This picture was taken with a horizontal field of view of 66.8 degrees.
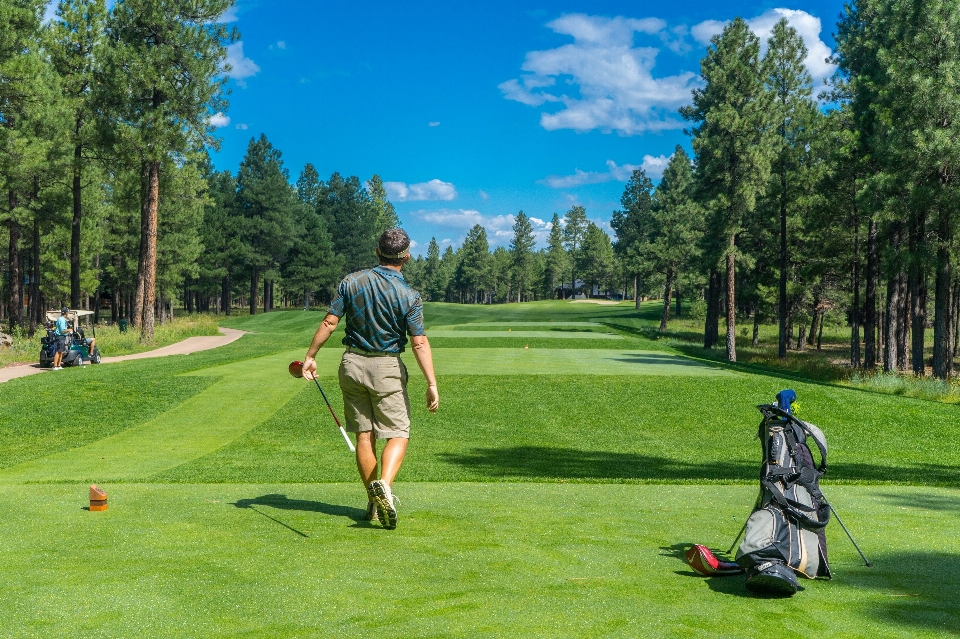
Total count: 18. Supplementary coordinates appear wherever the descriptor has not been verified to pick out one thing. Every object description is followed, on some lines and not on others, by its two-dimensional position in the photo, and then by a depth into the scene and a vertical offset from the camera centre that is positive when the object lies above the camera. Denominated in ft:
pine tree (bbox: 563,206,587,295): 541.34 +62.21
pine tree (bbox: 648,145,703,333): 208.02 +22.07
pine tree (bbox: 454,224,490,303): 453.17 +29.39
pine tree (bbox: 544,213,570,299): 479.00 +32.42
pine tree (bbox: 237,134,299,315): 259.80 +34.15
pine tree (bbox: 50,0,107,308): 118.21 +39.04
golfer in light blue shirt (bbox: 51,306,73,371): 76.31 -4.38
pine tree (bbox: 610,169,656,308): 351.67 +49.05
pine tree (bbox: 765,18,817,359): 132.87 +38.26
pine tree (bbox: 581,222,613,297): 416.26 +29.80
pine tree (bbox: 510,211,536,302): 464.24 +36.96
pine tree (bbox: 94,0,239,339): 107.45 +31.95
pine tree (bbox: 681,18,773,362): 128.67 +31.92
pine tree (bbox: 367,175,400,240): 415.85 +59.38
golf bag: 15.03 -4.45
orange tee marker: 21.25 -5.95
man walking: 20.10 -1.51
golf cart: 78.12 -5.86
